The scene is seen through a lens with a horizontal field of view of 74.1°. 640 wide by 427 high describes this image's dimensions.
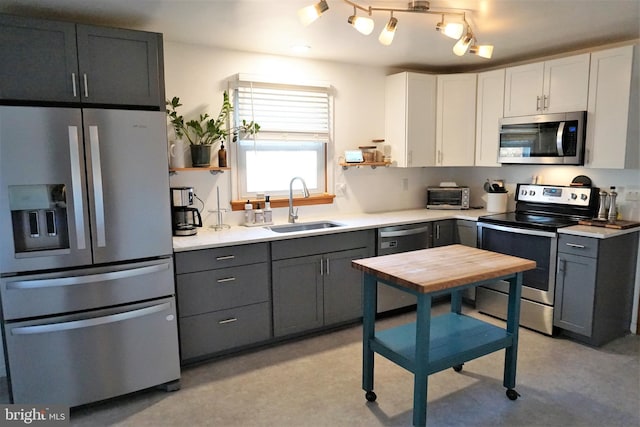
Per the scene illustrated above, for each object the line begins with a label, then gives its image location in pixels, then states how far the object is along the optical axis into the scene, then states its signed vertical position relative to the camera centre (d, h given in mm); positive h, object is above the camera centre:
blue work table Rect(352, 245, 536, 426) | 2154 -897
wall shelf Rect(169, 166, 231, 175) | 3096 -3
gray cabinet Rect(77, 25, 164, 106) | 2354 +596
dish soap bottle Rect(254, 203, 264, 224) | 3582 -395
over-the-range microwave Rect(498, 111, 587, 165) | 3426 +249
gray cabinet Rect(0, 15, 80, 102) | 2180 +584
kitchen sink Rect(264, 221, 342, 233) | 3584 -497
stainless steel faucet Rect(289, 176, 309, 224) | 3683 -257
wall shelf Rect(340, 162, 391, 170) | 3966 +44
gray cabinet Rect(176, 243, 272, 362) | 2832 -900
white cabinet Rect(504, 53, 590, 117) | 3400 +688
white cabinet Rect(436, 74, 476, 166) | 4176 +480
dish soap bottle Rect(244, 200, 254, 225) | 3561 -368
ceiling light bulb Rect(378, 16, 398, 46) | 2412 +791
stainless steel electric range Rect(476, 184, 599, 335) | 3361 -573
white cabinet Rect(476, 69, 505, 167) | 3982 +506
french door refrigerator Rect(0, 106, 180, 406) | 2209 -432
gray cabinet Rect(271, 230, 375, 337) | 3199 -881
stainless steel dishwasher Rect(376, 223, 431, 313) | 3676 -671
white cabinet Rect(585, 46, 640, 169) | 3150 +438
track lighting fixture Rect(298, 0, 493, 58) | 2186 +820
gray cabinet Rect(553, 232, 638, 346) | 3107 -890
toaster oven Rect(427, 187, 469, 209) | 4406 -309
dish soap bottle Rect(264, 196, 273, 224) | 3617 -364
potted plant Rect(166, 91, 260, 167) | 3217 +314
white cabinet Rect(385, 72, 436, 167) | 4094 +499
